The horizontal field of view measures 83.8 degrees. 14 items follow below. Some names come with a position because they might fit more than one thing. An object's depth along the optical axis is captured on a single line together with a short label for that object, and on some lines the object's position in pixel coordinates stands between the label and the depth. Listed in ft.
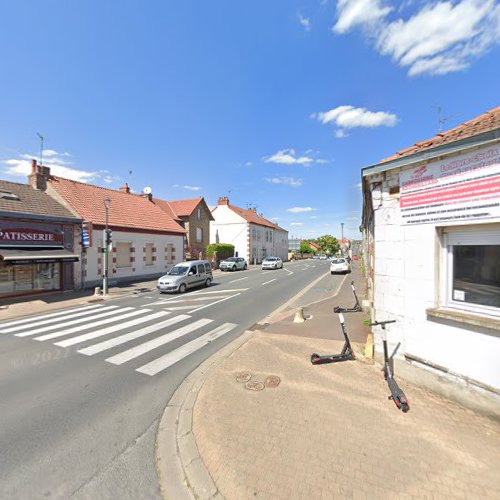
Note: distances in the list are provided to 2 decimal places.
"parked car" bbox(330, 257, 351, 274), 85.92
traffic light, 51.11
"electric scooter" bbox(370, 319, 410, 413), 13.08
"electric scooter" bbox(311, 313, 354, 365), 18.78
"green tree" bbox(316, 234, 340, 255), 287.69
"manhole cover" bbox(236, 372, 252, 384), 16.95
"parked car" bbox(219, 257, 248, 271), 99.09
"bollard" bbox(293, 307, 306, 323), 30.32
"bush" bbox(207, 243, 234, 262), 114.42
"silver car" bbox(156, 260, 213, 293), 50.60
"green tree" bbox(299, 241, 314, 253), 272.84
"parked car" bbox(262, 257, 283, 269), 107.96
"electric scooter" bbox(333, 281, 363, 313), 32.81
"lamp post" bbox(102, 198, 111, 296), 48.87
